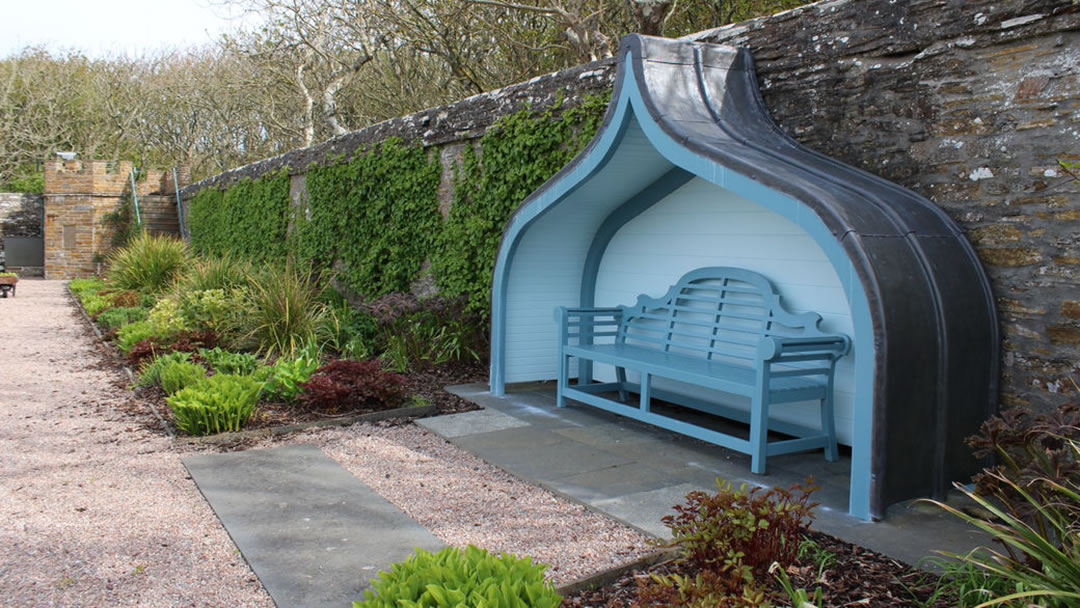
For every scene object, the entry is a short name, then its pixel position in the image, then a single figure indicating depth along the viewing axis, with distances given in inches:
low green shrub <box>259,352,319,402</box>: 246.1
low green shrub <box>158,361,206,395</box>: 246.7
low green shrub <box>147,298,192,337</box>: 344.1
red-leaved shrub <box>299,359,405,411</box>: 234.5
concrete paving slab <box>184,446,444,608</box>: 120.7
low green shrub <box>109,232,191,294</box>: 559.2
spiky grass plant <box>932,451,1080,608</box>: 91.1
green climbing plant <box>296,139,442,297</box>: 346.6
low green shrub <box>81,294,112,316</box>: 504.6
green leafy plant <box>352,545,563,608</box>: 86.1
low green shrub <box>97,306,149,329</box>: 422.3
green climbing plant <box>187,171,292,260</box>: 522.3
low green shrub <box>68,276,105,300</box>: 642.2
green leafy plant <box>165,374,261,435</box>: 209.6
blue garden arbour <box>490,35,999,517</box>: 145.8
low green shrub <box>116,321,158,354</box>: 342.0
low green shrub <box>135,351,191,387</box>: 277.1
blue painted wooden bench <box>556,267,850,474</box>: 175.5
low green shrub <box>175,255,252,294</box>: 415.2
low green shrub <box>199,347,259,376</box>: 282.5
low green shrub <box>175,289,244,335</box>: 349.4
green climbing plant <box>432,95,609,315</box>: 260.0
